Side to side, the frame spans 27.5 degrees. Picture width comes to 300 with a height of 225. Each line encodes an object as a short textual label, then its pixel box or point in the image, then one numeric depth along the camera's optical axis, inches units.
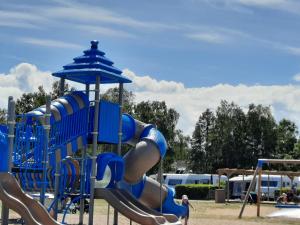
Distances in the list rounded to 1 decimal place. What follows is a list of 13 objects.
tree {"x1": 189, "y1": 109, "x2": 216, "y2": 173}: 3169.3
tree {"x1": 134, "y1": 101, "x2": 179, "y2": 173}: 2546.8
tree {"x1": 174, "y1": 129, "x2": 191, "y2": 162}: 2827.3
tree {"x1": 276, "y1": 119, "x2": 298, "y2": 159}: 3262.8
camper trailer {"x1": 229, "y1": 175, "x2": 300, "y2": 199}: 2053.4
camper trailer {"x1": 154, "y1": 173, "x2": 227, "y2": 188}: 2266.2
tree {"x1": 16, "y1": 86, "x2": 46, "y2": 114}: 2039.7
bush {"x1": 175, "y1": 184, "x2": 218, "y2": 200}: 1962.4
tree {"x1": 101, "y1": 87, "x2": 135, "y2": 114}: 2352.4
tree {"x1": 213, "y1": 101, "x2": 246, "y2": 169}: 3041.3
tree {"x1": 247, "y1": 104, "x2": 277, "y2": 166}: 3024.1
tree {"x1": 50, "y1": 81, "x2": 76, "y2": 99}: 2095.2
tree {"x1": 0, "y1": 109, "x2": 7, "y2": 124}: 1865.7
